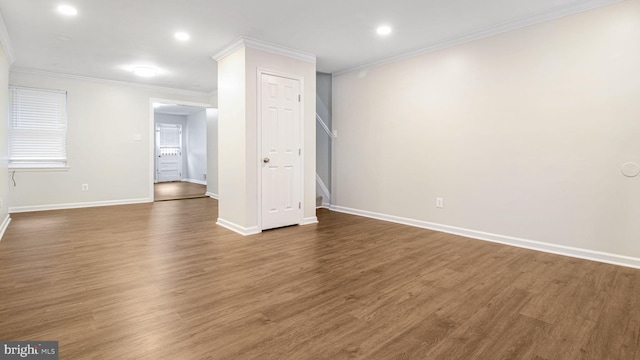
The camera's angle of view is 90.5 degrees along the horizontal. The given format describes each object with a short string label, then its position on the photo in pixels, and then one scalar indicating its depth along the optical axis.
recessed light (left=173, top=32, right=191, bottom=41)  3.84
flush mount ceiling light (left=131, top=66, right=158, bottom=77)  5.38
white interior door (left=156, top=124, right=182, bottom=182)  11.46
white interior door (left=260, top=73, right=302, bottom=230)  4.29
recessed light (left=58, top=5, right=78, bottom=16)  3.21
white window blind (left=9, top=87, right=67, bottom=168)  5.53
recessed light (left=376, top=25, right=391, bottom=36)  3.70
